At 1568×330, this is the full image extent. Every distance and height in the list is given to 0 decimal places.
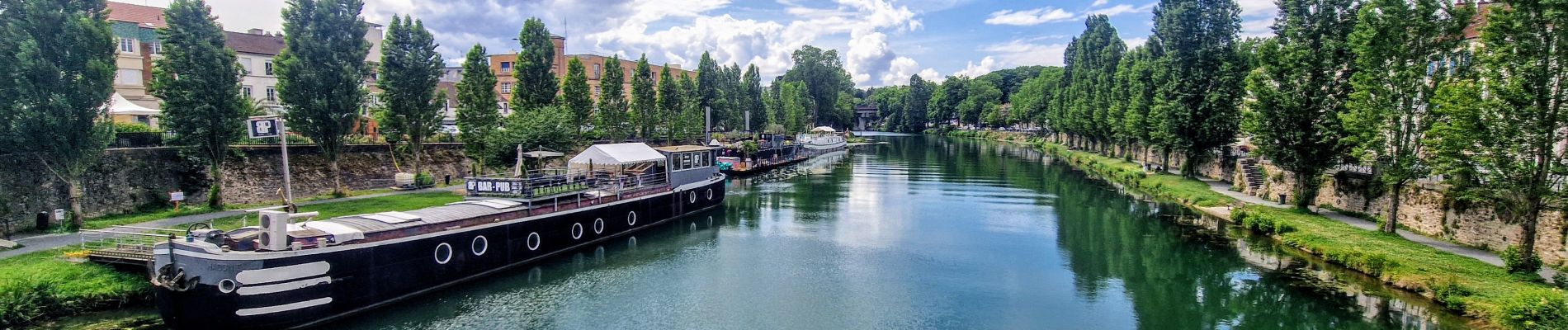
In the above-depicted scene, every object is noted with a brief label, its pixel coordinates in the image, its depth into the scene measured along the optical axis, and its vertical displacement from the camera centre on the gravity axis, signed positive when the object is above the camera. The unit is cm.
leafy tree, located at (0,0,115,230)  2361 +168
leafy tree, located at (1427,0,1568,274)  2025 +8
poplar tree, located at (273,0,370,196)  3434 +298
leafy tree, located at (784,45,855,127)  15338 +1035
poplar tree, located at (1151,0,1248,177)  4703 +322
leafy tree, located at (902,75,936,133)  19050 +512
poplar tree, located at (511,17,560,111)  5028 +398
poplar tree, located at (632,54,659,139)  6706 +235
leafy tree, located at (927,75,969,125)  17762 +628
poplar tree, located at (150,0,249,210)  2947 +194
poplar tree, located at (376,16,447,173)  3897 +274
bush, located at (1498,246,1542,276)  2041 -403
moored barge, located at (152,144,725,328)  1834 -358
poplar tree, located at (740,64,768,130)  10832 +397
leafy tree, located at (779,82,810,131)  12300 +338
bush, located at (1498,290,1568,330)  1603 -433
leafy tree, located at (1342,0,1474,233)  2625 +157
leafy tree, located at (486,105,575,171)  4219 -36
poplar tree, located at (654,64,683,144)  7256 +240
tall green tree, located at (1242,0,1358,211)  3275 +125
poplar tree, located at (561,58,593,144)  5481 +253
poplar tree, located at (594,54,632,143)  6112 +197
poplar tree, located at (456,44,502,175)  4400 +131
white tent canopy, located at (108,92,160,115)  3266 +110
